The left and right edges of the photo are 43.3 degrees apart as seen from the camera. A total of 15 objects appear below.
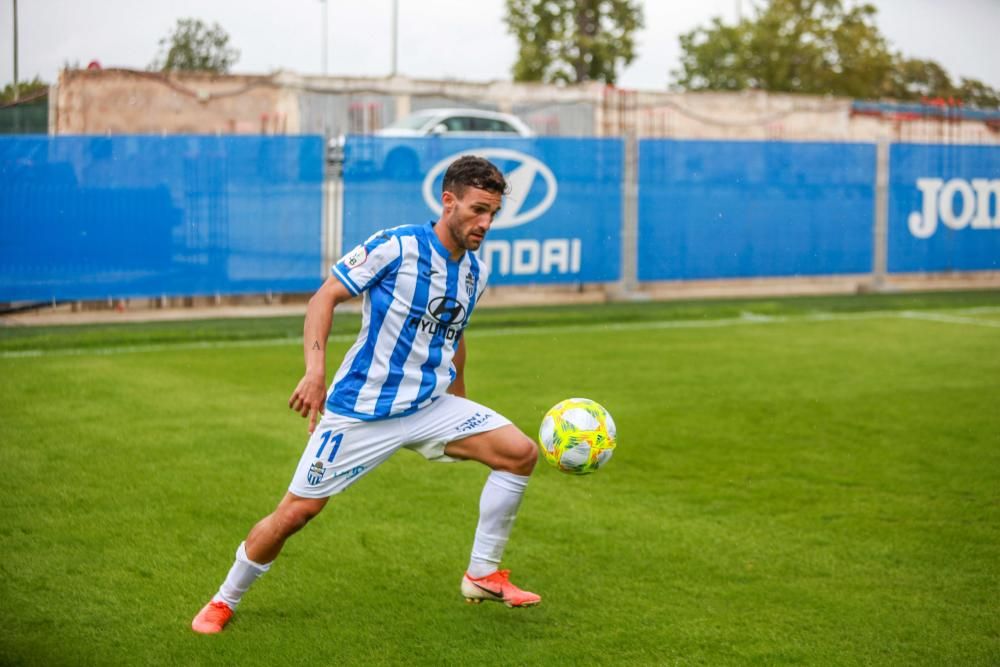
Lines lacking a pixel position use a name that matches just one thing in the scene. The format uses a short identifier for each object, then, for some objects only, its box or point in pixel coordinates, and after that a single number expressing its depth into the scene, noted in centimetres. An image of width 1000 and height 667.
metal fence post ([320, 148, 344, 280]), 1574
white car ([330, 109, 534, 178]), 2795
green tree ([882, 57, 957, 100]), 4681
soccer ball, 562
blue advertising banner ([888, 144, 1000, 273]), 1894
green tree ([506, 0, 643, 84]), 4331
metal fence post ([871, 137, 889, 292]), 1880
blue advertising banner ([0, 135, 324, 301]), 1426
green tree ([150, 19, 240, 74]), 3394
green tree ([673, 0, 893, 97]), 4494
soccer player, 516
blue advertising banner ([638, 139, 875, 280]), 1753
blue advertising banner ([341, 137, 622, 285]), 1599
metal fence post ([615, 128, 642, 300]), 1733
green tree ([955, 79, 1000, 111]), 3138
